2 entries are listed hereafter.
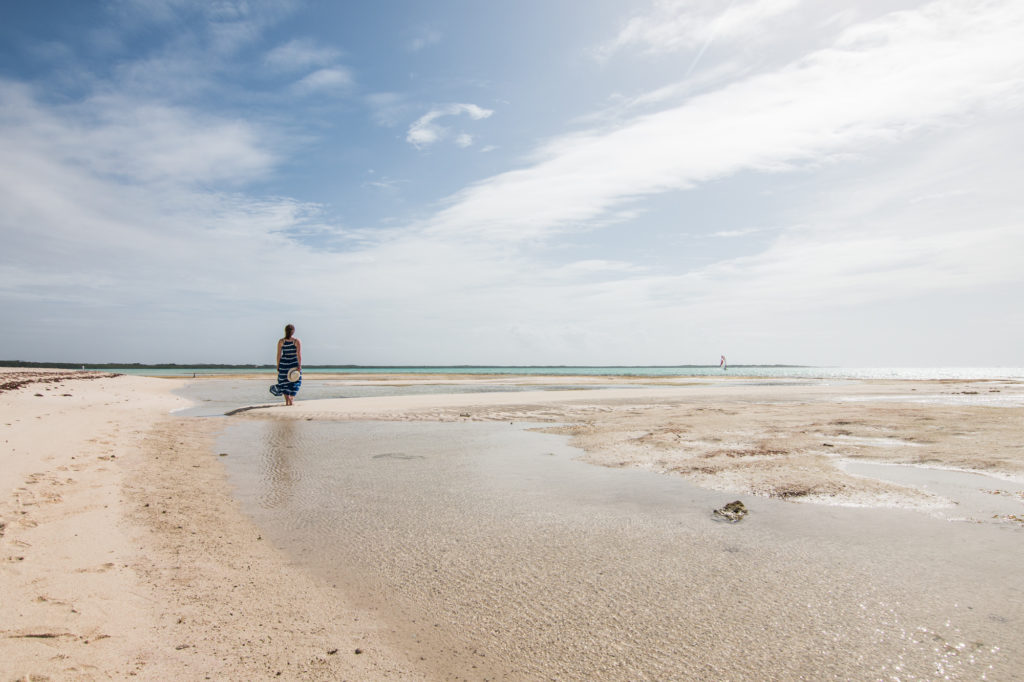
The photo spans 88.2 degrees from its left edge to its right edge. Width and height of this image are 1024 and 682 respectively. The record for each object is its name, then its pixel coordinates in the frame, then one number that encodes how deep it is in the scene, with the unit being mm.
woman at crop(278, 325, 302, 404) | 18531
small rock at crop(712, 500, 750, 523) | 5383
